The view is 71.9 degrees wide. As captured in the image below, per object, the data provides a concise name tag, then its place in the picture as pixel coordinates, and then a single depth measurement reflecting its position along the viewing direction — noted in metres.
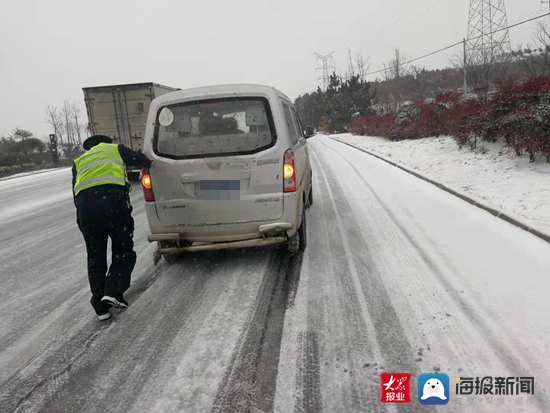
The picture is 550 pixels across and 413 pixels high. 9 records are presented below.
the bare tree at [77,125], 51.29
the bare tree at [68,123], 49.66
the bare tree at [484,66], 19.27
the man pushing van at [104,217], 3.34
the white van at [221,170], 3.91
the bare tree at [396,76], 44.46
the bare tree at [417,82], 42.83
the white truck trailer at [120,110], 11.59
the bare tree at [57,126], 45.69
